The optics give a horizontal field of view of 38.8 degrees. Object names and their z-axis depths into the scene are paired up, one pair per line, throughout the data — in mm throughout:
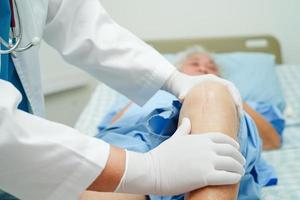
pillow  2248
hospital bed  1340
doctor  793
